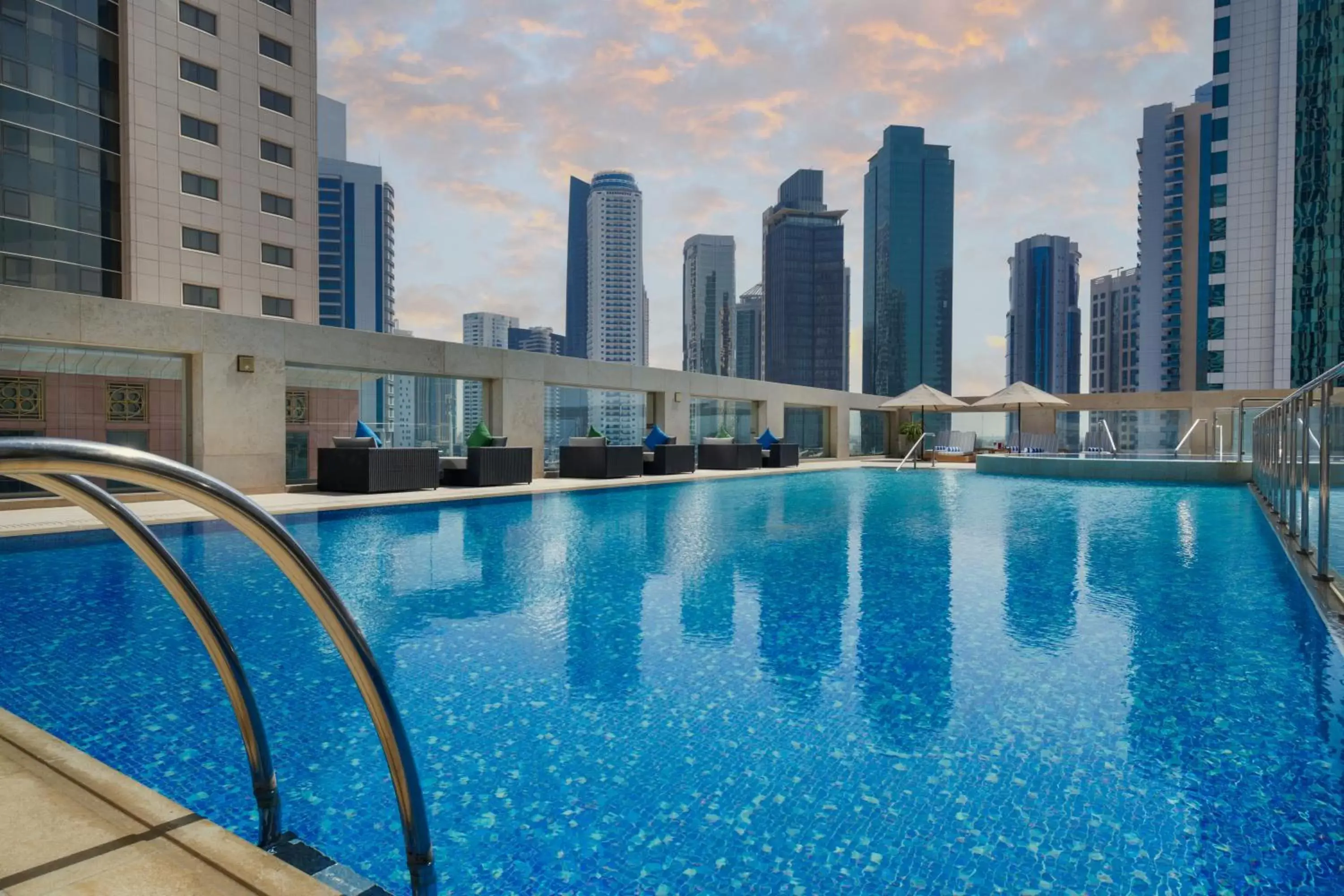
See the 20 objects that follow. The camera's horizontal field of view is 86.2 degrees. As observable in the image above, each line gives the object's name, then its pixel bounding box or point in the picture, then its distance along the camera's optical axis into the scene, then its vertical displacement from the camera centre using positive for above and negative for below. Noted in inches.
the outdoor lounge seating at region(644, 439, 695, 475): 658.2 -24.5
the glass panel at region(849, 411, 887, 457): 1029.8 +2.5
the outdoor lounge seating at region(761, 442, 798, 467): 803.4 -23.7
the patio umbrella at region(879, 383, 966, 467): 893.8 +44.5
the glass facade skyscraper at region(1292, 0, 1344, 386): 1440.7 +500.4
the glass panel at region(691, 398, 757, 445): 805.2 +17.3
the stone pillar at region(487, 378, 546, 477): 583.8 +15.8
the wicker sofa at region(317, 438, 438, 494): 449.1 -24.2
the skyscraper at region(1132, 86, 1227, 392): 3029.0 +870.1
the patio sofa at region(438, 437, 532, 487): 512.4 -25.6
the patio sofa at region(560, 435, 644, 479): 600.7 -23.0
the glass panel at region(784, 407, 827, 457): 943.0 +6.7
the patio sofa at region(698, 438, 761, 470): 750.5 -23.0
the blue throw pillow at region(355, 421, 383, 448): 464.1 -1.2
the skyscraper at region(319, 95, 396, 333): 3939.5 +1111.1
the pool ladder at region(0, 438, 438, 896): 45.5 -11.9
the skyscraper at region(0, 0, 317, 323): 864.9 +356.6
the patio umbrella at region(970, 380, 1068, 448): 824.3 +44.0
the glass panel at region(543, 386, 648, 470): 636.7 +16.1
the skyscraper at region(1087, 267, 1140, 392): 4111.7 +626.6
